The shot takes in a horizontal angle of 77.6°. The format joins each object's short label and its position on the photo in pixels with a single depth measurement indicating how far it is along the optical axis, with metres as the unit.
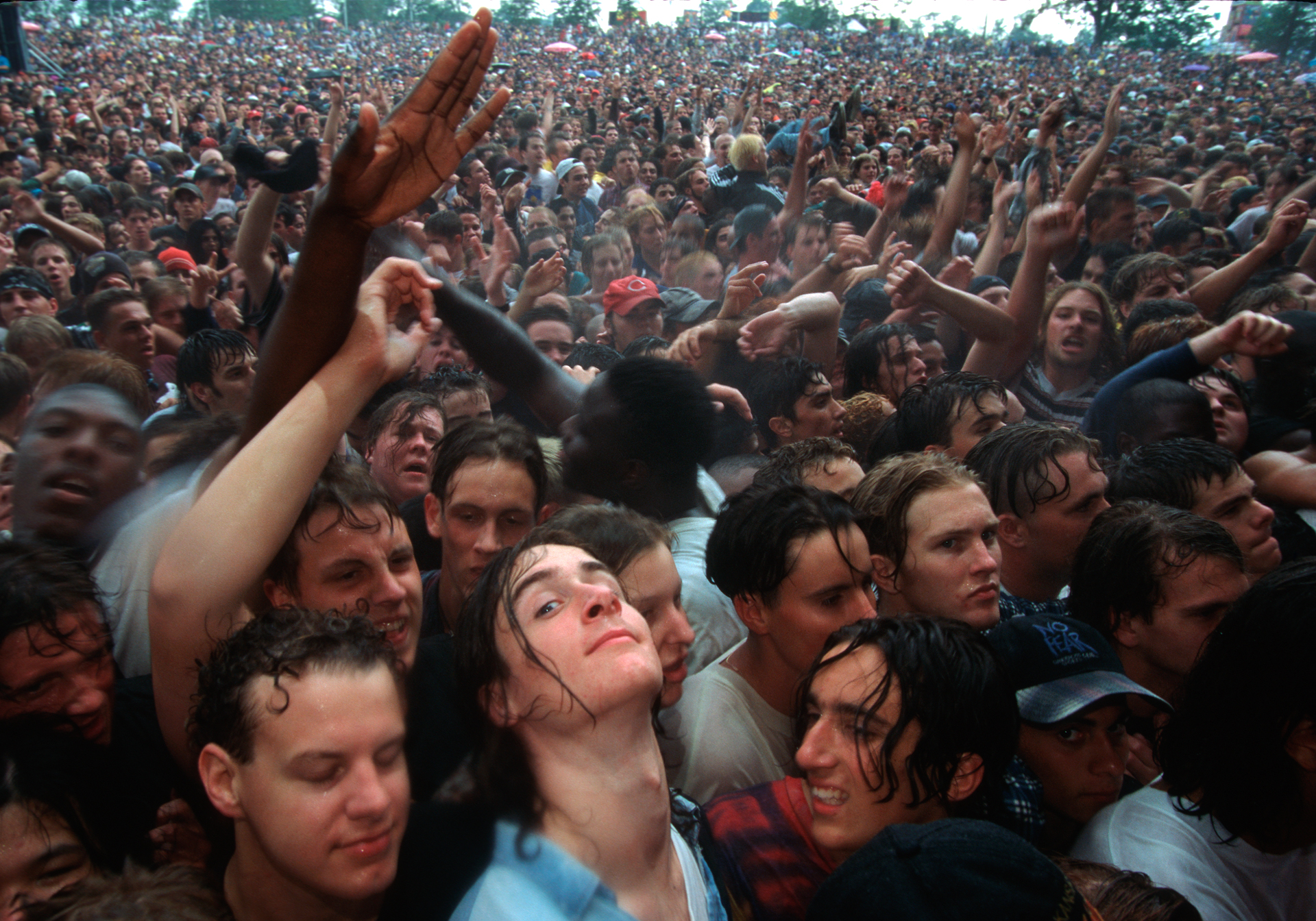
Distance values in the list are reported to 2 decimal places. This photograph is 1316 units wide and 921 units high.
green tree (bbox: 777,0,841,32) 47.25
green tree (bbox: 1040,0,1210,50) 37.75
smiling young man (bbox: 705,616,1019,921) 1.53
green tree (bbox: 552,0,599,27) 46.72
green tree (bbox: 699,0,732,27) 55.03
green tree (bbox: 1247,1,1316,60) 36.91
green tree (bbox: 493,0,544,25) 50.16
